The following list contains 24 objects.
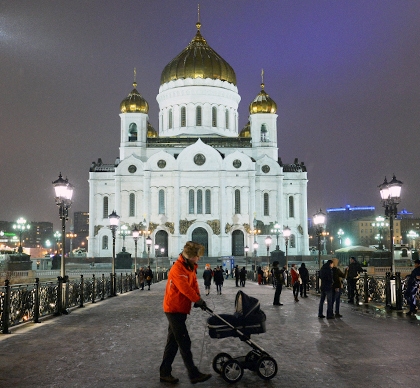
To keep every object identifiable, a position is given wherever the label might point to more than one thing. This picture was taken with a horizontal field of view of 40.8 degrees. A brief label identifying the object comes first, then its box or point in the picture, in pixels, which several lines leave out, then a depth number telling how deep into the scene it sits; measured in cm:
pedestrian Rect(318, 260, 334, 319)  1424
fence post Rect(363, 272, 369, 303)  1855
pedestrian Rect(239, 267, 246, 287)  3133
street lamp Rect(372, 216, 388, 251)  5857
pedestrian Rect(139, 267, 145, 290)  2902
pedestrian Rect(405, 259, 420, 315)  1474
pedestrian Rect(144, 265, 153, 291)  2883
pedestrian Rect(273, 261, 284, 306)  1839
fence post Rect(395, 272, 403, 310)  1590
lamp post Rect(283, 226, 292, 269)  3425
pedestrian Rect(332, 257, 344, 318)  1473
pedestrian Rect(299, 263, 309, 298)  2234
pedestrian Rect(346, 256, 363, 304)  1895
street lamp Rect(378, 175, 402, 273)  1764
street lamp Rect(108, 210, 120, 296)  2412
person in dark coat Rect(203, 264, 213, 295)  2391
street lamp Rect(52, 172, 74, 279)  1761
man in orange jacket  707
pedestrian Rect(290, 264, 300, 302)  2107
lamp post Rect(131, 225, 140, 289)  3497
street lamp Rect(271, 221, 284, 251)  5781
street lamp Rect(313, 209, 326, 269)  2767
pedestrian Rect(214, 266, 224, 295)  2417
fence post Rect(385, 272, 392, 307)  1670
